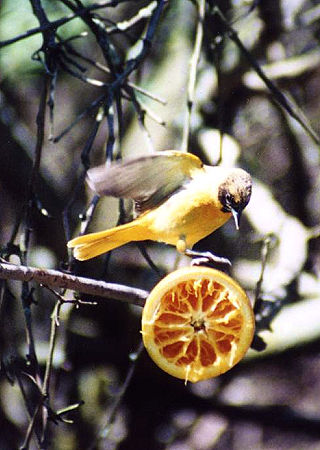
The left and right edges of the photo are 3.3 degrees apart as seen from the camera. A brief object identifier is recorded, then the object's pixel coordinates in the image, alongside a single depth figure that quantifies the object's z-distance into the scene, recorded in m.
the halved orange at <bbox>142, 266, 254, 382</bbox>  3.66
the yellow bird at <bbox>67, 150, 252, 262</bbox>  3.74
